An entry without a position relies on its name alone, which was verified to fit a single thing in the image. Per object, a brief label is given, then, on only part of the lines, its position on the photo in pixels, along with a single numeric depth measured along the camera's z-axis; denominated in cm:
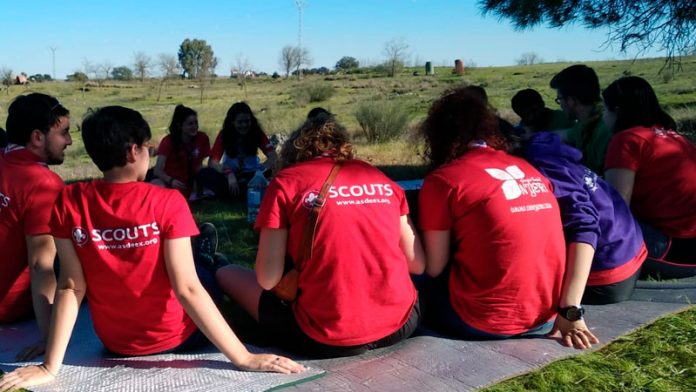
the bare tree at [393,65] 5456
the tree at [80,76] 5047
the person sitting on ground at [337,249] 254
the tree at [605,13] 807
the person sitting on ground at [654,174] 369
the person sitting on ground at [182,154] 673
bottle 583
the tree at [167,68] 5341
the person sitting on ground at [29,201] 301
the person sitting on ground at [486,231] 271
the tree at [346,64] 7357
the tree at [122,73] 6794
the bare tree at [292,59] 5803
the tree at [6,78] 4582
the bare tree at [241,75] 5149
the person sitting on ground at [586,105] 473
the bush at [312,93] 3219
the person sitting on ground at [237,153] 698
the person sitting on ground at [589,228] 291
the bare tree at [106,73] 5540
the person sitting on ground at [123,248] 251
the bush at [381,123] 1435
